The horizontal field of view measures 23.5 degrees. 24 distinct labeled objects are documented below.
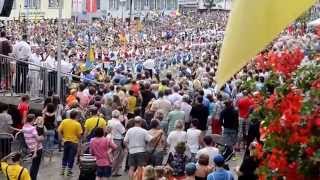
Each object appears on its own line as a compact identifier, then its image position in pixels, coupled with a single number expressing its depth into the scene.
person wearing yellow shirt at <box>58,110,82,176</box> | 14.73
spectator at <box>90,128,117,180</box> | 13.63
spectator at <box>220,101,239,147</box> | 16.70
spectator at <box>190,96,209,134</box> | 16.88
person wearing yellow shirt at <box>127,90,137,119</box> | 17.97
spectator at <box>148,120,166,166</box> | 14.05
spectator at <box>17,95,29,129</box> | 16.95
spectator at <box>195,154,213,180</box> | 11.49
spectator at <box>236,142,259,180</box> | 11.28
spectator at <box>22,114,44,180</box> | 14.63
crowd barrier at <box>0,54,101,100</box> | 20.25
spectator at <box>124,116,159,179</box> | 13.88
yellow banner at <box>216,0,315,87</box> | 4.85
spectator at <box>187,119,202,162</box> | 14.01
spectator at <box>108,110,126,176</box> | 14.78
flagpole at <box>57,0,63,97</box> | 19.73
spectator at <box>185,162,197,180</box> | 11.09
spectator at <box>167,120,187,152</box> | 13.90
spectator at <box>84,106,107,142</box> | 14.73
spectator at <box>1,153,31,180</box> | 11.30
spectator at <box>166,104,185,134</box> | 16.17
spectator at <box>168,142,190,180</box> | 12.52
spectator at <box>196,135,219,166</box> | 12.47
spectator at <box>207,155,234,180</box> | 10.62
